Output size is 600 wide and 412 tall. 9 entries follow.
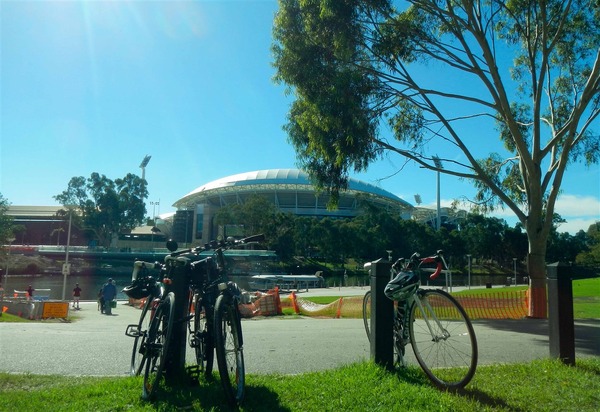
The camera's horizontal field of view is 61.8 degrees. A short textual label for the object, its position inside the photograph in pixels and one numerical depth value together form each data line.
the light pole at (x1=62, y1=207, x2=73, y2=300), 34.79
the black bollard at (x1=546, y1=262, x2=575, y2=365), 5.00
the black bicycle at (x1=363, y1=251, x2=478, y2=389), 4.22
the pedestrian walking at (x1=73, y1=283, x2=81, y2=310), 29.02
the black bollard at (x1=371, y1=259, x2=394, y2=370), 4.45
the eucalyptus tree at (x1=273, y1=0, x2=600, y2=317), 14.36
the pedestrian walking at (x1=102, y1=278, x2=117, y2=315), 24.06
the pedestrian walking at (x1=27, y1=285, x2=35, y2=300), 28.09
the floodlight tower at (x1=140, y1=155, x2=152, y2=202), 110.75
